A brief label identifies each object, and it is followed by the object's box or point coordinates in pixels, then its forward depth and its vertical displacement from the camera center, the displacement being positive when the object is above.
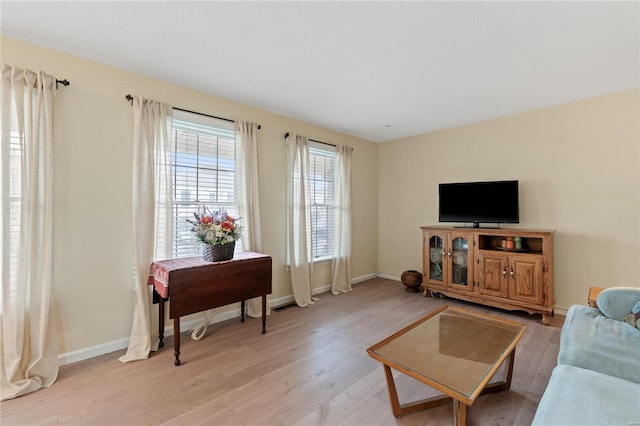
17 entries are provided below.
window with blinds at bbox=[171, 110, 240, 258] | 2.73 +0.47
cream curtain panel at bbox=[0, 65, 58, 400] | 1.87 -0.12
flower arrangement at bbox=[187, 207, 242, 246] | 2.44 -0.12
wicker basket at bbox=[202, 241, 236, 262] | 2.46 -0.34
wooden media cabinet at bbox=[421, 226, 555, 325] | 2.96 -0.63
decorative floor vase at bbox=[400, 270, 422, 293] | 4.02 -0.97
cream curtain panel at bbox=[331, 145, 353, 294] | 4.14 -0.16
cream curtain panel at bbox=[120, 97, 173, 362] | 2.34 +0.08
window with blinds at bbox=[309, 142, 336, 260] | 3.97 +0.25
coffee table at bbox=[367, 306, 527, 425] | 1.38 -0.83
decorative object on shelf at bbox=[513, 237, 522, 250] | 3.23 -0.34
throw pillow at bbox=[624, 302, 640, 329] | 1.80 -0.69
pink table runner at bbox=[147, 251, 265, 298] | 2.18 -0.43
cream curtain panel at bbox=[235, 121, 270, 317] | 3.08 +0.29
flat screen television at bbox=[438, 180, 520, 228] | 3.34 +0.15
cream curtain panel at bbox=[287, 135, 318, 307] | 3.54 -0.04
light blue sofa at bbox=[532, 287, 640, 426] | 1.06 -0.76
